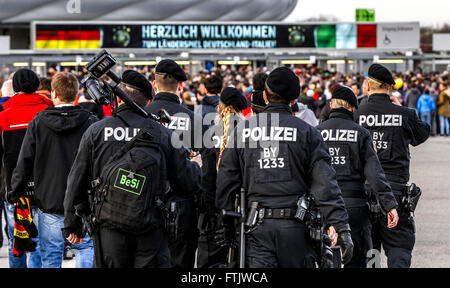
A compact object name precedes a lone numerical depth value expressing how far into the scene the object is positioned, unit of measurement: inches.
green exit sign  1945.1
